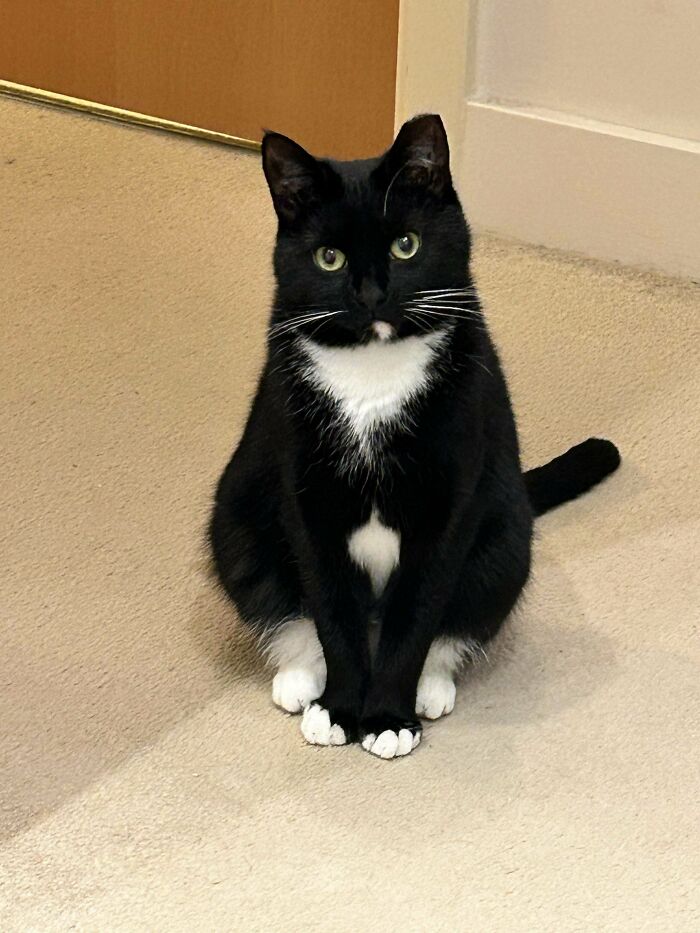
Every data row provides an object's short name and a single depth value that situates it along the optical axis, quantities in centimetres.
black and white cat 127
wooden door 247
